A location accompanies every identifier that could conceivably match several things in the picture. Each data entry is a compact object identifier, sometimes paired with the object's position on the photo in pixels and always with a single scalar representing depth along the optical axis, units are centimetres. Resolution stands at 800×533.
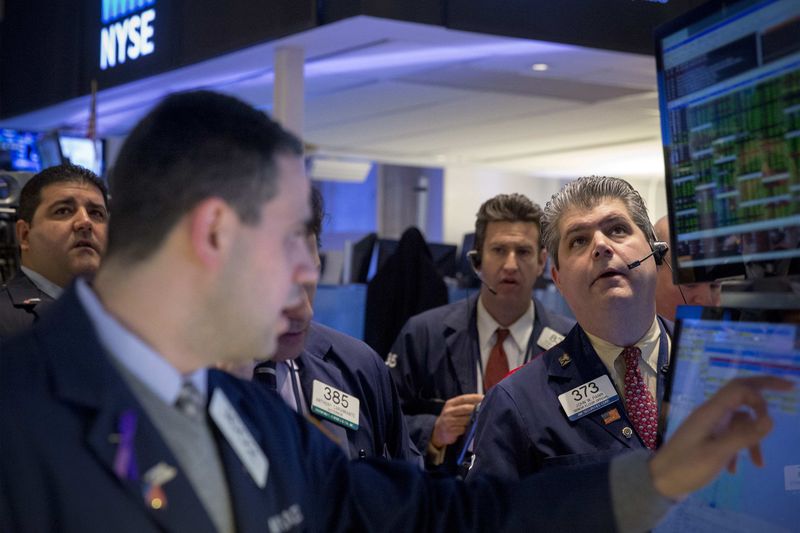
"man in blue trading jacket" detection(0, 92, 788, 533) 121
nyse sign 587
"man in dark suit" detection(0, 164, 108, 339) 348
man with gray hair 215
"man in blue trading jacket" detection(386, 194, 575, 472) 390
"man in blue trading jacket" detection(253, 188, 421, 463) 234
